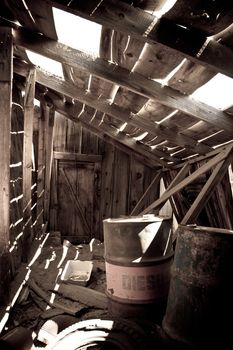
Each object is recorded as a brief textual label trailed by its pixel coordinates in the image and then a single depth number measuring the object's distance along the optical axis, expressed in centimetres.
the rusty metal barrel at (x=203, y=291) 275
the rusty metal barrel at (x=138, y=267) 373
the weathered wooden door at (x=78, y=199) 881
